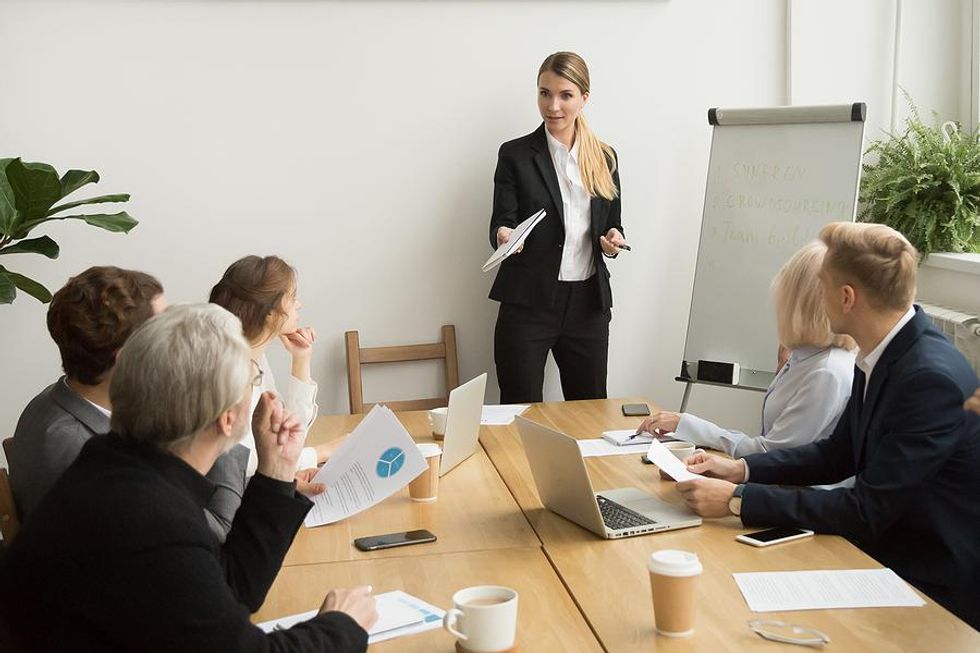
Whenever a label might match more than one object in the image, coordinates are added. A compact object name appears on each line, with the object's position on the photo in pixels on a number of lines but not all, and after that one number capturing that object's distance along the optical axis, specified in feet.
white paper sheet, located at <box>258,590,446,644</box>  5.75
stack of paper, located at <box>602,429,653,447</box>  9.70
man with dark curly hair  6.93
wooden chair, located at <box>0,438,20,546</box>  7.09
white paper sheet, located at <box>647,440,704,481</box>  8.02
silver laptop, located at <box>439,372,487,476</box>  8.74
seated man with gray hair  4.73
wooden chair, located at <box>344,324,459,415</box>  14.96
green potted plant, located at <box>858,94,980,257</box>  13.41
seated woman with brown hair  9.07
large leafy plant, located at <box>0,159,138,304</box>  11.84
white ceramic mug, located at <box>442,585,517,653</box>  5.29
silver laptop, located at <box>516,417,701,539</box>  7.09
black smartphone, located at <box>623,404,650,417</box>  10.84
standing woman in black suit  14.07
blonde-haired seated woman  8.67
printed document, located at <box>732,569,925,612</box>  5.97
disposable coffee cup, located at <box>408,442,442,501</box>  8.15
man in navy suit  7.18
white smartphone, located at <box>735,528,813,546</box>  7.00
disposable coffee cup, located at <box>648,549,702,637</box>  5.50
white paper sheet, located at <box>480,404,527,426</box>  10.73
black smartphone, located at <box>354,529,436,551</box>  7.16
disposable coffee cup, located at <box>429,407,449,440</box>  10.14
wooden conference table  5.60
